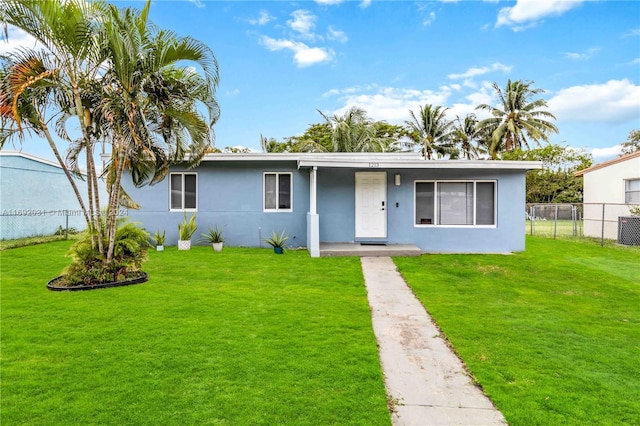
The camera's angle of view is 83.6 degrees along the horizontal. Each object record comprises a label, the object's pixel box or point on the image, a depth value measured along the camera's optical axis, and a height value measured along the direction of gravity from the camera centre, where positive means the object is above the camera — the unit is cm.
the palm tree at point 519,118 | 2859 +739
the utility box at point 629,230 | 1210 -72
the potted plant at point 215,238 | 999 -83
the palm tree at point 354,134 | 2452 +522
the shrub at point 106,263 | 625 -94
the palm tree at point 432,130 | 3042 +682
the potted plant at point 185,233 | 1005 -67
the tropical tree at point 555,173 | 2817 +290
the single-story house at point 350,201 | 1002 +25
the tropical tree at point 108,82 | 567 +225
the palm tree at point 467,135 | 3152 +666
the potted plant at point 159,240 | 1010 -87
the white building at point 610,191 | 1344 +76
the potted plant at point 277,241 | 985 -88
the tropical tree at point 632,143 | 3669 +695
